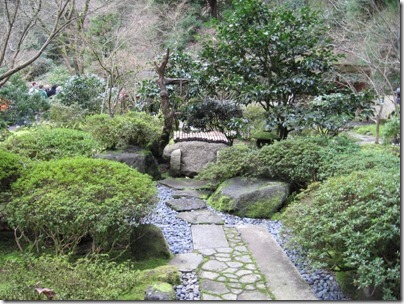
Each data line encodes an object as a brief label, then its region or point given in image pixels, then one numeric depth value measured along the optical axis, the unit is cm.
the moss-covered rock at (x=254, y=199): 501
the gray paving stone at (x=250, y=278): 319
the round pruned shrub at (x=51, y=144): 552
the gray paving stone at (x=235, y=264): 350
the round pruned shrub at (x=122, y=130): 632
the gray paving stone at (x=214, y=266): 344
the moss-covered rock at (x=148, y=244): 372
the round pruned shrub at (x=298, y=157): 527
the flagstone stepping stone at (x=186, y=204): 513
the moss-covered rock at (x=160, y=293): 274
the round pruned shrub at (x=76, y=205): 341
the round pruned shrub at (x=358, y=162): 468
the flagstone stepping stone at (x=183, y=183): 617
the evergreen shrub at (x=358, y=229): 262
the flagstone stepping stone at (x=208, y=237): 402
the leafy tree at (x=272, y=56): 668
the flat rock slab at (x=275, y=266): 302
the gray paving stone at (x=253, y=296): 292
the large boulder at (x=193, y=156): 677
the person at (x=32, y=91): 1131
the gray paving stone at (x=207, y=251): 381
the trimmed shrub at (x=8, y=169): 393
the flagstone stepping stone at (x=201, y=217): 470
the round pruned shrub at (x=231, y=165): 564
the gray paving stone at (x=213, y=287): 303
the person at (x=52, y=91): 1397
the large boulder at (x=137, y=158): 606
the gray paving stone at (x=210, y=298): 293
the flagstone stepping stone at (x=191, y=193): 569
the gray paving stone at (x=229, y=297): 291
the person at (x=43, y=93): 1147
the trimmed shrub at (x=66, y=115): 856
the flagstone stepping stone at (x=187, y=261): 349
